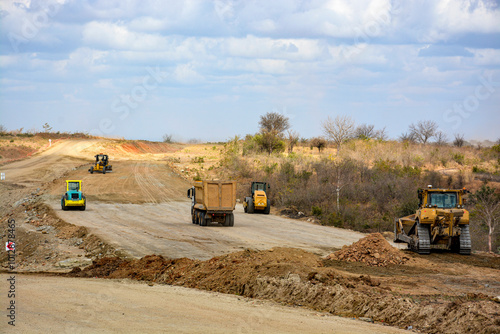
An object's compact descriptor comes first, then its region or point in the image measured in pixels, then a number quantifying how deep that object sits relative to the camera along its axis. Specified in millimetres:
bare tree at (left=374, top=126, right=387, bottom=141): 89819
